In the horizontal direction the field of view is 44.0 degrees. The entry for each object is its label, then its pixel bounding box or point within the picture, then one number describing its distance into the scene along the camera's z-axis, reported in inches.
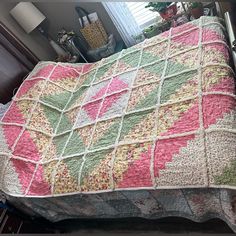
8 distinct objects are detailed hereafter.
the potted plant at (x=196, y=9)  99.9
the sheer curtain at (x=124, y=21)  110.7
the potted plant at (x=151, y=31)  110.8
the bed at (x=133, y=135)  55.8
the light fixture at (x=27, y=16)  114.4
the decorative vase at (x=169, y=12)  106.4
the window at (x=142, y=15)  114.7
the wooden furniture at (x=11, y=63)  102.1
